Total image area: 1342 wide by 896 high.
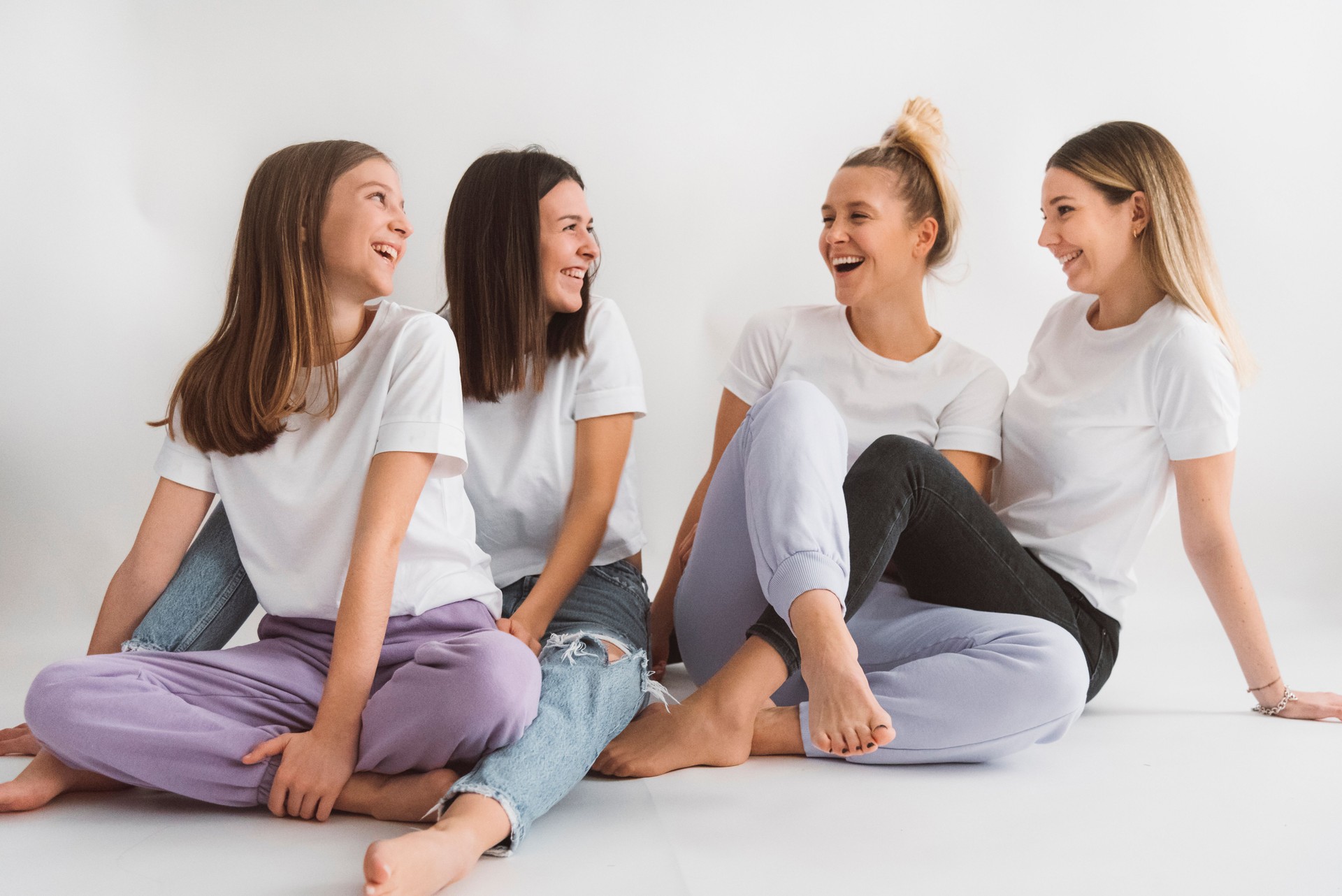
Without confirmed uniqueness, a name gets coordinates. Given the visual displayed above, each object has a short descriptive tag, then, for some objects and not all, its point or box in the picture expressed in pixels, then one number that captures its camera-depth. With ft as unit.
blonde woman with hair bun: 4.24
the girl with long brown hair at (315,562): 3.88
